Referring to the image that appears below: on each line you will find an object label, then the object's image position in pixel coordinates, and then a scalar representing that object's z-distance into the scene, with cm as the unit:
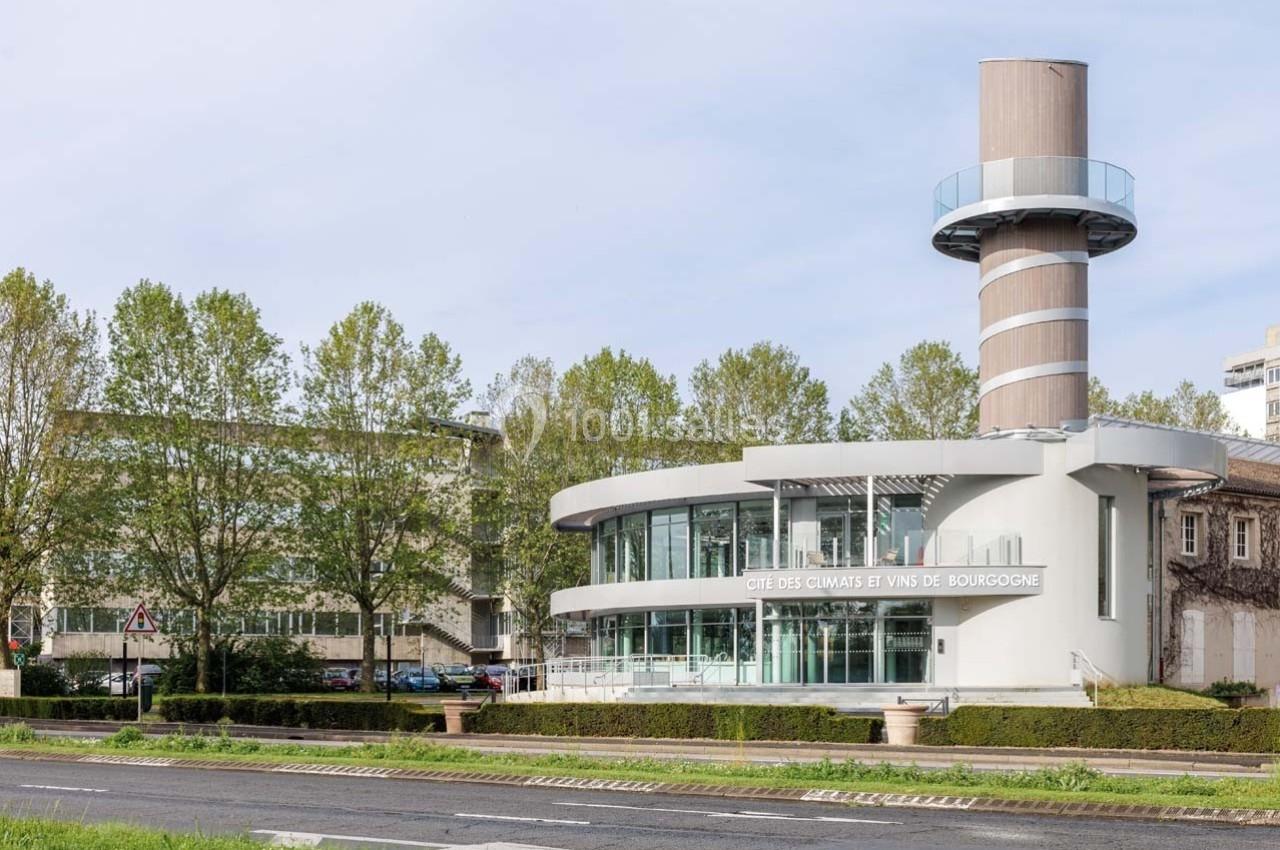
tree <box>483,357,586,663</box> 7250
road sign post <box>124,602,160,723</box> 3938
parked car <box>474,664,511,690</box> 7544
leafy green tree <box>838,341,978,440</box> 8019
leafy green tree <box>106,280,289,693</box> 6275
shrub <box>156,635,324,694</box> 6546
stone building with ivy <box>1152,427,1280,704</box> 5191
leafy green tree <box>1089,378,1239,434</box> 8819
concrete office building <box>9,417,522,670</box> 7662
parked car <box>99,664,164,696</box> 6762
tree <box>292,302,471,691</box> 6556
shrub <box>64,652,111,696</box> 6600
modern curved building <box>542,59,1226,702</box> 4581
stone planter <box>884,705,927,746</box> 3209
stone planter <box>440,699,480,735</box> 3831
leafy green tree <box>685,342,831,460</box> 8012
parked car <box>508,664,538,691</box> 5563
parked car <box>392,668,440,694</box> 7706
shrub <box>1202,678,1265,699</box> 5097
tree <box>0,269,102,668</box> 6150
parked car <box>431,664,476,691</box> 7838
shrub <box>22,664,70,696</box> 6316
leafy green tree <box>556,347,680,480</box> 7638
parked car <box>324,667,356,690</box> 7601
